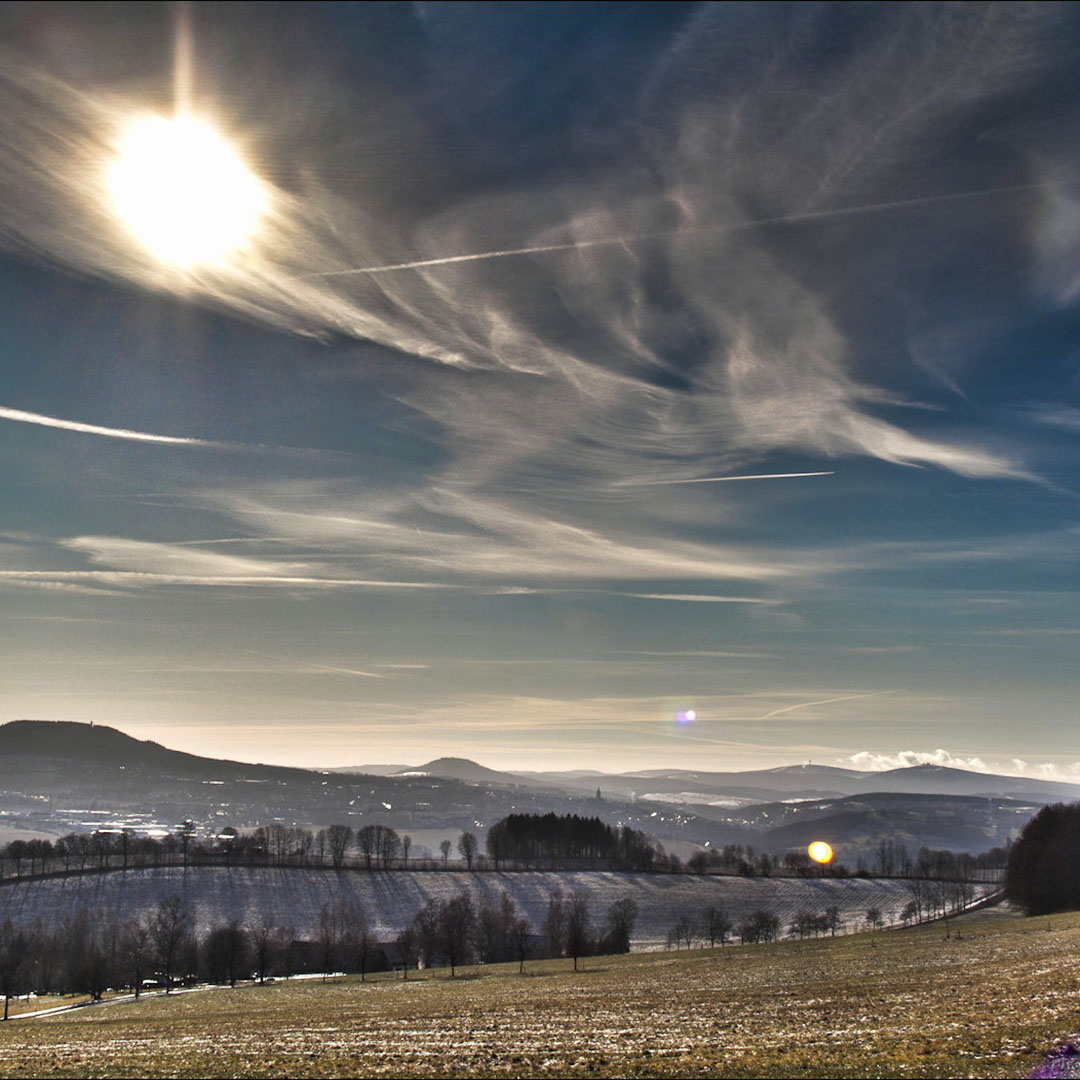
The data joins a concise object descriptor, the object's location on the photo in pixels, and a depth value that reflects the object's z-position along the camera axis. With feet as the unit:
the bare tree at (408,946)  426.10
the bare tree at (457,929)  396.98
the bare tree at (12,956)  331.36
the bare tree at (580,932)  355.85
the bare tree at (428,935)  437.17
